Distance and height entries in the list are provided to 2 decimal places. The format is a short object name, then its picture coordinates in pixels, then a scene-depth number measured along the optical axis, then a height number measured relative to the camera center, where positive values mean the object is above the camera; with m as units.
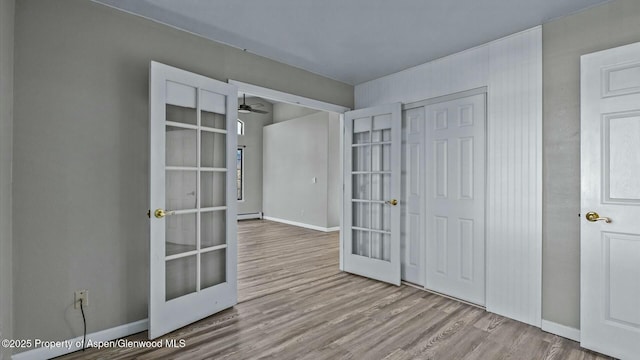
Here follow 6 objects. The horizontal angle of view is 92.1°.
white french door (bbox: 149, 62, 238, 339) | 2.42 -0.15
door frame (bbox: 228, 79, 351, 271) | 3.22 +0.97
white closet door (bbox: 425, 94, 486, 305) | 3.09 -0.17
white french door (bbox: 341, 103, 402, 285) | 3.66 -0.15
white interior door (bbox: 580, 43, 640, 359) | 2.13 -0.14
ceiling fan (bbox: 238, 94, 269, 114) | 7.00 +1.67
